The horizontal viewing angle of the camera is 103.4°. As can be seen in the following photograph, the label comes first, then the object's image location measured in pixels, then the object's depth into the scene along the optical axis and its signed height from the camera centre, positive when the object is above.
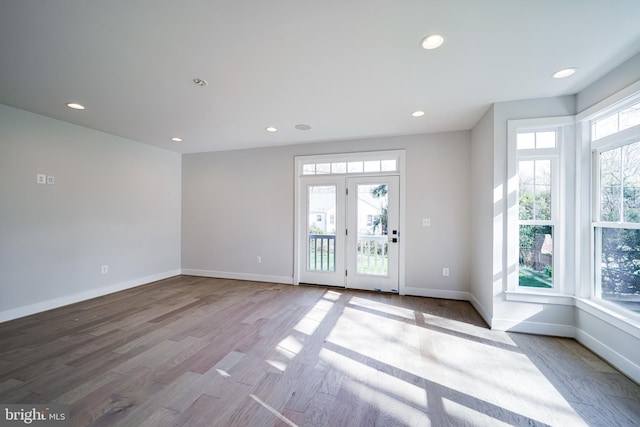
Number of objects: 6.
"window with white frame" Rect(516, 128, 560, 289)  2.79 +0.15
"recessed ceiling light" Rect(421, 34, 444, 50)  1.82 +1.29
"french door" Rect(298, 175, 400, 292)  4.24 -0.28
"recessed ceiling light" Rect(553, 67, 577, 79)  2.23 +1.31
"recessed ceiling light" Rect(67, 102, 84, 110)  3.00 +1.30
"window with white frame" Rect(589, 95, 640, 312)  2.16 +0.13
